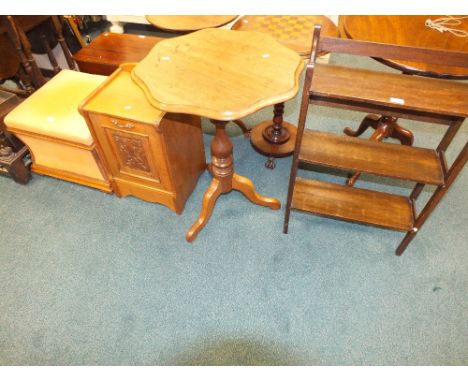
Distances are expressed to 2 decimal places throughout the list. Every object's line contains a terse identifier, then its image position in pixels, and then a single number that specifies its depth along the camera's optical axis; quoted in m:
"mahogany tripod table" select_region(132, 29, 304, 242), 1.15
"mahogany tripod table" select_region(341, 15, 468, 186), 1.34
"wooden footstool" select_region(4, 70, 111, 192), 1.74
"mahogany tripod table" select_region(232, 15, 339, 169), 1.78
